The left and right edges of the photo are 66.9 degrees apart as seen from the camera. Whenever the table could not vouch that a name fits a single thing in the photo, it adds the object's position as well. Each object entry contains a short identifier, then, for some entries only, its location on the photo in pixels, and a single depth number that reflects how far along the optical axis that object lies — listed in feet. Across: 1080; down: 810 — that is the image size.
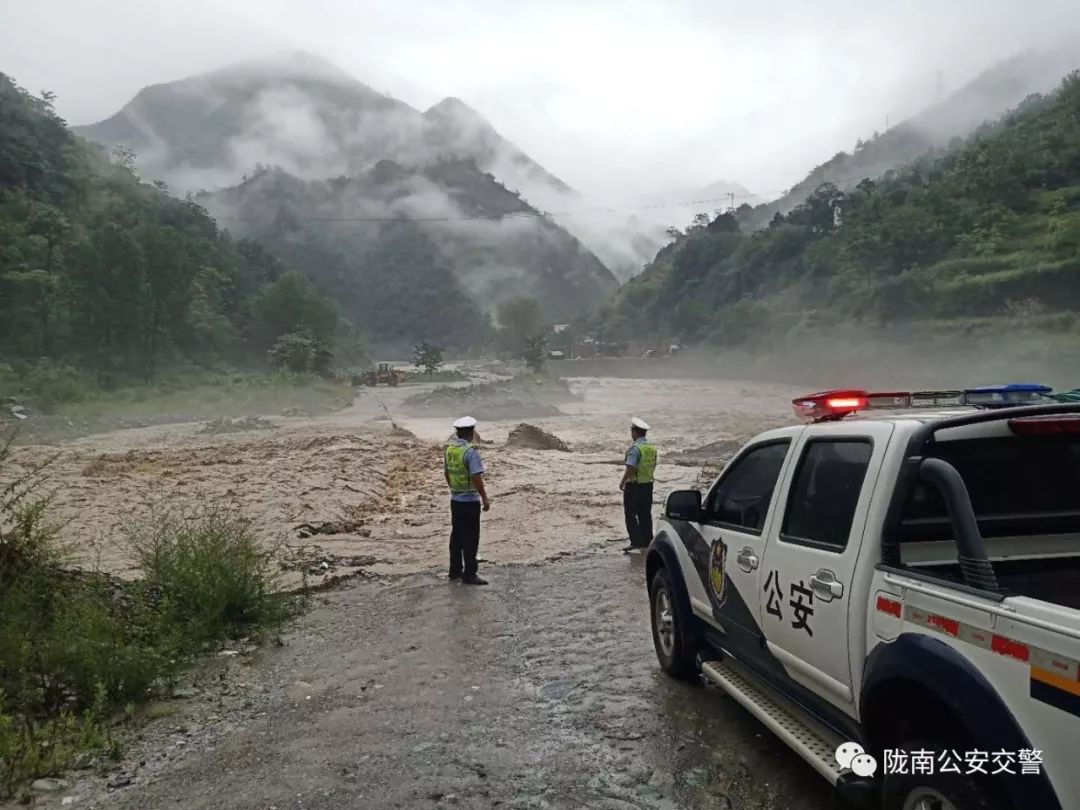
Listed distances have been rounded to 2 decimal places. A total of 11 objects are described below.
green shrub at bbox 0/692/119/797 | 13.23
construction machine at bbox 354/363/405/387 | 199.72
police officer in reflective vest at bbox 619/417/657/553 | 31.30
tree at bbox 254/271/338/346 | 224.12
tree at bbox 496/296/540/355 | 399.44
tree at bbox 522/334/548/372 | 238.07
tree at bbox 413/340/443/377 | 237.80
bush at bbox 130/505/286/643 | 21.34
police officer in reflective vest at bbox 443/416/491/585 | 26.76
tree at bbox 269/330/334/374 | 191.11
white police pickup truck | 6.95
